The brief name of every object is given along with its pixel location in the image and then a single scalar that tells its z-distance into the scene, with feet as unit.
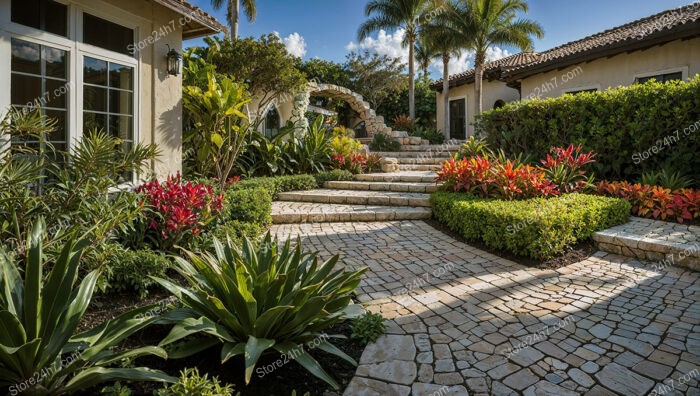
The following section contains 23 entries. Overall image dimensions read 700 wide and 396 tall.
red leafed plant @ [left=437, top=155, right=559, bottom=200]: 21.07
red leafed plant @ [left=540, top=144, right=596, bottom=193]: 22.72
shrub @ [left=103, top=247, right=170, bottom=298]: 11.55
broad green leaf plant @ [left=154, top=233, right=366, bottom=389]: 7.92
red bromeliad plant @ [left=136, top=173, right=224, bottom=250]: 13.65
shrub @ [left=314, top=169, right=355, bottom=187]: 33.66
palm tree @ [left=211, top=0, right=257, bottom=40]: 65.82
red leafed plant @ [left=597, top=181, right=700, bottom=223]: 19.35
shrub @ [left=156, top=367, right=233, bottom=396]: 6.81
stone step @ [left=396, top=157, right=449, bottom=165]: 42.57
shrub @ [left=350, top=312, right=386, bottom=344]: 9.92
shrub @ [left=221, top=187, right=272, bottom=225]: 19.20
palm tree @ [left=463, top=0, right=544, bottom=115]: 50.90
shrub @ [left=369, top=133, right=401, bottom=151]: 51.16
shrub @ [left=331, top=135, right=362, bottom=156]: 38.11
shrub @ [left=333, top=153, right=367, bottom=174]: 37.22
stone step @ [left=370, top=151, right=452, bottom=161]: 45.91
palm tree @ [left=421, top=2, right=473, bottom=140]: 52.49
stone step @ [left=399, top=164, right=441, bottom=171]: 40.13
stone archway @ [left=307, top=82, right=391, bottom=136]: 54.99
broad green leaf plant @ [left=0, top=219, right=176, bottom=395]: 6.66
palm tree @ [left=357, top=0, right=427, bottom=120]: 60.34
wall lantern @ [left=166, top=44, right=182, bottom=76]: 21.11
